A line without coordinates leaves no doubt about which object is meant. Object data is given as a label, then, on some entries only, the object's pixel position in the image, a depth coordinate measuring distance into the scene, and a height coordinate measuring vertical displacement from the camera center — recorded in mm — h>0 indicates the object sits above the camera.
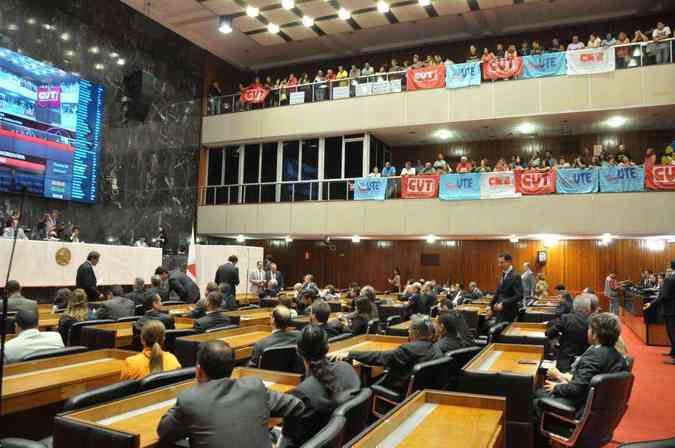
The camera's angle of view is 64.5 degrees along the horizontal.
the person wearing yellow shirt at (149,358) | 3875 -771
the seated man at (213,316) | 6083 -709
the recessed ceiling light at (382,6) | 15813 +7499
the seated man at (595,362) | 3777 -703
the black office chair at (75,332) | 5816 -873
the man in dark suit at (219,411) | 2299 -684
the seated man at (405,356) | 4336 -793
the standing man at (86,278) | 9016 -432
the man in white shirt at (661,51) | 13469 +5400
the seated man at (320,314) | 5273 -566
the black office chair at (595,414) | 3465 -1024
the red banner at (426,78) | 15609 +5356
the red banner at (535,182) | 13867 +2079
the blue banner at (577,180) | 13445 +2091
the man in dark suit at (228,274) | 10156 -355
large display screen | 12430 +3068
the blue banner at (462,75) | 15125 +5274
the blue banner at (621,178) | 12883 +2079
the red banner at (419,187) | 15219 +2088
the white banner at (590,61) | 13797 +5250
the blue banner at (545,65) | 14250 +5305
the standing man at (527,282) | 13570 -520
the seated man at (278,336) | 4656 -716
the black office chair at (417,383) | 3951 -941
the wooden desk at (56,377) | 3320 -867
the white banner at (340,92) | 17031 +5274
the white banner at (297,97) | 17734 +5288
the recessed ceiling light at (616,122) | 15023 +4089
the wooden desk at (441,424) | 2531 -865
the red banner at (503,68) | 14648 +5334
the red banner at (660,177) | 12609 +2076
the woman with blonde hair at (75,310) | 6109 -708
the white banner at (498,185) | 14242 +2033
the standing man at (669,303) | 8820 -653
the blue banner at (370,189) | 15934 +2096
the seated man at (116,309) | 6844 -721
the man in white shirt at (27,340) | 4277 -737
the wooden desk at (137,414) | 2543 -851
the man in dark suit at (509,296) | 8414 -555
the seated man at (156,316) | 5542 -679
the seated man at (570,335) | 5594 -760
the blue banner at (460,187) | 14617 +2029
